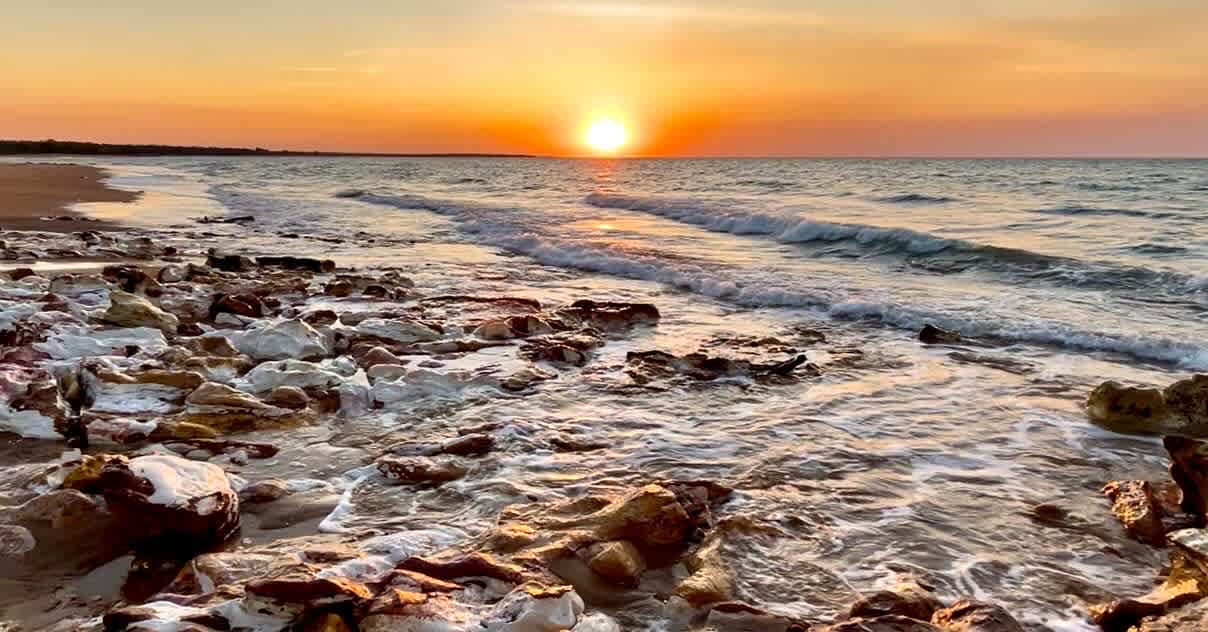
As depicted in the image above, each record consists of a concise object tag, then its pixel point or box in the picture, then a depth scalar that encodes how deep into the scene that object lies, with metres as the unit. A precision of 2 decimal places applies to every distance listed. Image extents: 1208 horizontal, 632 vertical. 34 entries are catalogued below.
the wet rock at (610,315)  9.00
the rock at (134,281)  9.14
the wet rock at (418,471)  4.46
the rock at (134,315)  7.35
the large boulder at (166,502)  3.47
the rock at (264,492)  4.08
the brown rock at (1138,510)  3.94
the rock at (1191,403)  5.61
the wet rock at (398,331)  7.72
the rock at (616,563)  3.43
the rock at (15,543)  3.39
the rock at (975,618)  2.92
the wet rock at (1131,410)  5.61
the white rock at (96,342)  6.40
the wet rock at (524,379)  6.40
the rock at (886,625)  2.82
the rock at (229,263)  11.89
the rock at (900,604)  3.06
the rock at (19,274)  9.92
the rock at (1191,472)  4.15
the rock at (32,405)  4.90
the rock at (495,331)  8.03
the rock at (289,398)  5.57
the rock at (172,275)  10.17
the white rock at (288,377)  5.84
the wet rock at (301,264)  12.37
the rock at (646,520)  3.73
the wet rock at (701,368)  6.87
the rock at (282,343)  6.76
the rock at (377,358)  6.71
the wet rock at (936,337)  8.45
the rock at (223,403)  5.27
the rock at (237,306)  8.27
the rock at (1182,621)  2.85
